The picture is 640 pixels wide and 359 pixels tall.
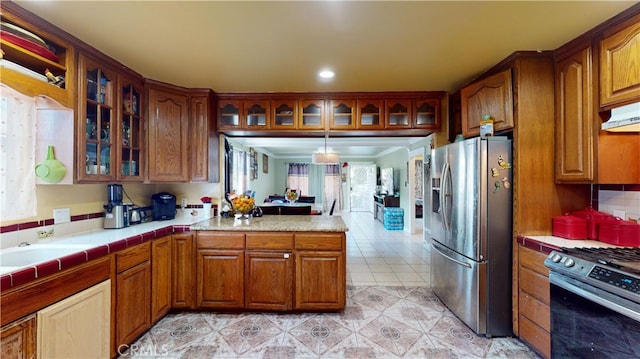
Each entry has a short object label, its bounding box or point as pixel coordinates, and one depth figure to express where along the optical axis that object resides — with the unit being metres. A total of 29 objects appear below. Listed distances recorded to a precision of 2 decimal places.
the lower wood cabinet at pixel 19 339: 1.18
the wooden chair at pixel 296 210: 4.13
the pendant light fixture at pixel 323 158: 5.48
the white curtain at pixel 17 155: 1.59
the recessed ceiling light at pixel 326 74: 2.32
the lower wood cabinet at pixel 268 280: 2.43
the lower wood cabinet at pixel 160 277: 2.20
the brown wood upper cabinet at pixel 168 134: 2.61
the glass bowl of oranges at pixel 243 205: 2.94
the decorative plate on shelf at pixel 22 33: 1.49
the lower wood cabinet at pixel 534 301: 1.77
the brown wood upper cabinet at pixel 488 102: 2.08
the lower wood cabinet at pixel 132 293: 1.83
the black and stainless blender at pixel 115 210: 2.30
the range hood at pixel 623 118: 1.48
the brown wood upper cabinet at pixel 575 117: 1.76
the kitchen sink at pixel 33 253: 1.55
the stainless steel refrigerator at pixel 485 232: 2.05
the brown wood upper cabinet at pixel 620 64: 1.51
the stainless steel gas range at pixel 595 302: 1.21
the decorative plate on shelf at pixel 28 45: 1.46
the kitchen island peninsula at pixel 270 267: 2.41
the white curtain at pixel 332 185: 10.09
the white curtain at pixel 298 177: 10.16
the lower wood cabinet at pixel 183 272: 2.45
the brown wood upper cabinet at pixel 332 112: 2.84
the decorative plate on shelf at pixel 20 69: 1.42
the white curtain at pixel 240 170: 5.70
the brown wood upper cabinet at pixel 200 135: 2.80
